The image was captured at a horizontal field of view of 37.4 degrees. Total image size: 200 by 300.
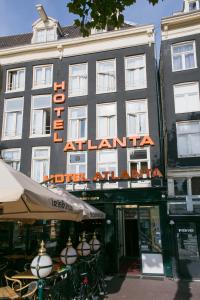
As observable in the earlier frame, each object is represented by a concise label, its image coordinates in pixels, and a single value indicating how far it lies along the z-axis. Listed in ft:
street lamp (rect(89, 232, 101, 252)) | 30.30
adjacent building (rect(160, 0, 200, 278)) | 41.39
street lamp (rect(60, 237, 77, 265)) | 21.53
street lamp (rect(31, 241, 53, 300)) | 16.12
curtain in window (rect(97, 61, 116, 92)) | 53.01
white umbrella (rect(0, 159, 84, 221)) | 12.60
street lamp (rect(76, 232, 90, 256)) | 26.16
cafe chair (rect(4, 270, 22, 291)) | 23.54
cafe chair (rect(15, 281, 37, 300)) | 16.79
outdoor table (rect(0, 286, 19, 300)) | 17.80
